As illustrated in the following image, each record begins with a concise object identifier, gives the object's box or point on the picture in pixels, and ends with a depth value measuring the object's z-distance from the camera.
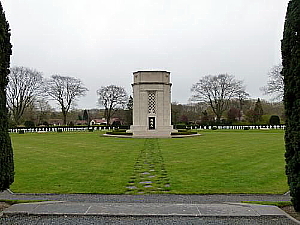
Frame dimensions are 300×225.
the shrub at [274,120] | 49.77
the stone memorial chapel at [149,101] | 32.19
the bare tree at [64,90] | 51.09
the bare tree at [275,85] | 41.12
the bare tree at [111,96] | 57.16
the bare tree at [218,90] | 53.72
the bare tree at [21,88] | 46.16
